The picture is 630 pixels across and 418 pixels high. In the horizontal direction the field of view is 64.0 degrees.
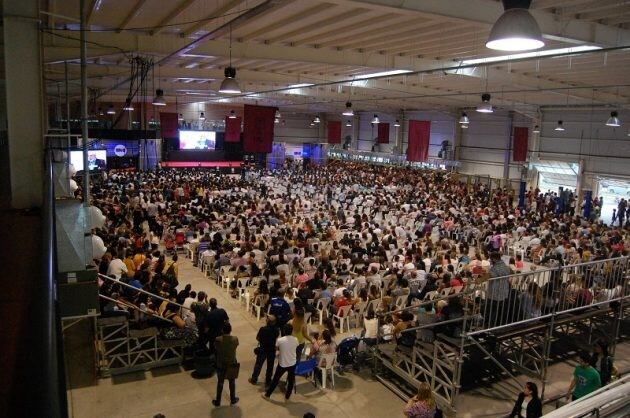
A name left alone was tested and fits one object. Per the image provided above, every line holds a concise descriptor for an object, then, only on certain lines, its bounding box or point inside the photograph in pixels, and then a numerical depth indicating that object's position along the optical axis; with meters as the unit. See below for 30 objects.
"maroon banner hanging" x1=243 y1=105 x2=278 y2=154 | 19.55
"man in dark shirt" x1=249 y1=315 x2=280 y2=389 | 7.11
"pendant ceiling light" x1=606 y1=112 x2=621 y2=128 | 16.76
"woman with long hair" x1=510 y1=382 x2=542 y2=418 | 5.88
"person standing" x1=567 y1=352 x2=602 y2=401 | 6.23
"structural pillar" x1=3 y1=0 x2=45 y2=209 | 5.71
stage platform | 35.84
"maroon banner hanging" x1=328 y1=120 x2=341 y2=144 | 35.09
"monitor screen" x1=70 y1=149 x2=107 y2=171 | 27.28
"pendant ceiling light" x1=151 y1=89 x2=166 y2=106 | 14.41
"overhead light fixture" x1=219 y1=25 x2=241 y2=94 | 8.41
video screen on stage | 35.31
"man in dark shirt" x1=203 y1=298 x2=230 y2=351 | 7.61
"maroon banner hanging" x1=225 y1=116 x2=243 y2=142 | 27.77
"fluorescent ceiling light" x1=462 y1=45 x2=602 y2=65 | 9.16
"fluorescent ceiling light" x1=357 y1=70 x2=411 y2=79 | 16.08
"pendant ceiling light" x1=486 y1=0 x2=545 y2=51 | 3.26
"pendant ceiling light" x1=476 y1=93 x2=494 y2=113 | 13.34
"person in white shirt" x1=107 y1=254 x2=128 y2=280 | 9.98
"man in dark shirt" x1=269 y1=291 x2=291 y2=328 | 8.21
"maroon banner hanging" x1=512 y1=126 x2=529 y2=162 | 24.50
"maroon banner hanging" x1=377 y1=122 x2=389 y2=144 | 31.61
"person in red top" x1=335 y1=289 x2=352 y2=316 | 9.44
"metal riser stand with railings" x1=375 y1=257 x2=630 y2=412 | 6.91
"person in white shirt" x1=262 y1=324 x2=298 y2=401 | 6.83
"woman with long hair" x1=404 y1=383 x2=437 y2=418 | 5.53
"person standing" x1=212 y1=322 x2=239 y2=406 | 6.68
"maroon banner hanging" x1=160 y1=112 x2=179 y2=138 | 27.73
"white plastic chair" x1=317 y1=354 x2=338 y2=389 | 7.35
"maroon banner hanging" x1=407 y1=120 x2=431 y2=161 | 24.05
